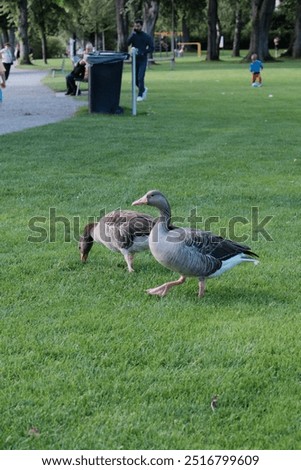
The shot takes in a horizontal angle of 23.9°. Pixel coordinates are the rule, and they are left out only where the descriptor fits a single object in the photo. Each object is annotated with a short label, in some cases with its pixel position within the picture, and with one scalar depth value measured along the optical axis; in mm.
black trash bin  16969
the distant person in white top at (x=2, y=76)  20734
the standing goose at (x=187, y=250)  5258
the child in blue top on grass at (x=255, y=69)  29062
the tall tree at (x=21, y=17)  56156
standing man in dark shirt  20312
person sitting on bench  21466
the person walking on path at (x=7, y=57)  33906
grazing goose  5887
